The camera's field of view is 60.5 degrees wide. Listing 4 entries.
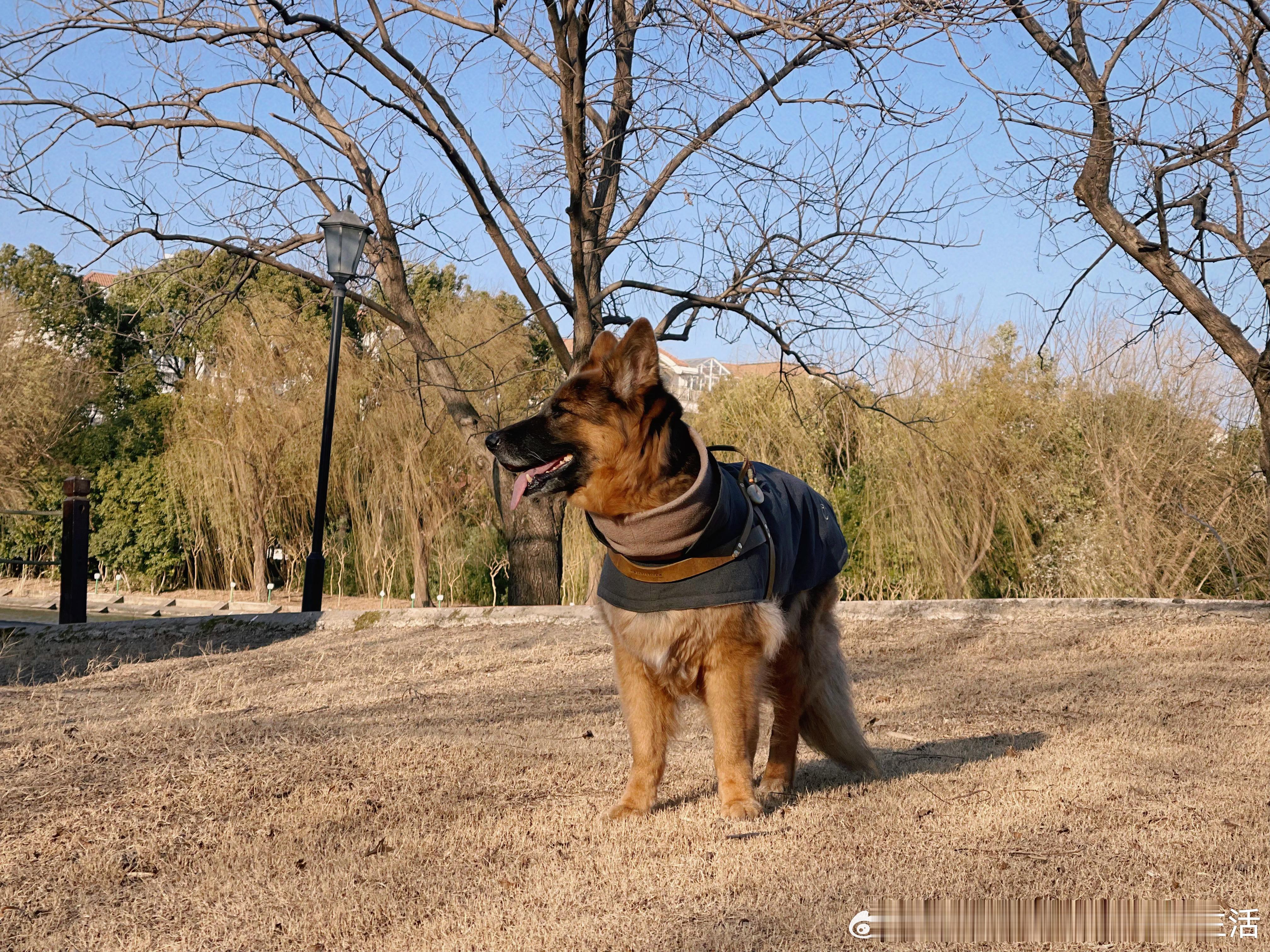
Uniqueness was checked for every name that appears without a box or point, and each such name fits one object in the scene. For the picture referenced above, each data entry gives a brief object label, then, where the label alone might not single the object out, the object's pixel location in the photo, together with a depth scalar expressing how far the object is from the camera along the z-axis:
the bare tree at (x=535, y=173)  11.19
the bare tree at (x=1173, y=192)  10.32
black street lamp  12.17
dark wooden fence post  11.08
